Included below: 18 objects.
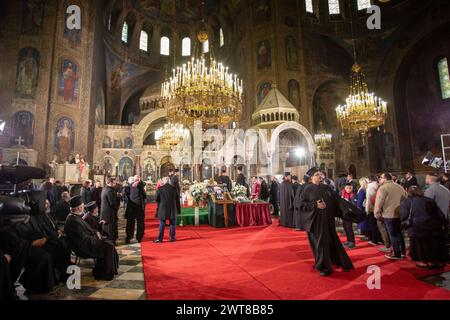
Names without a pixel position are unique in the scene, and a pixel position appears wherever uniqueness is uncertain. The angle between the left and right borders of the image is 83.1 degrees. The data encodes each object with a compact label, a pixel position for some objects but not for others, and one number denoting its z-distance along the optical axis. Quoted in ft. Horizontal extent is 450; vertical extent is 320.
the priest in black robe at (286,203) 26.58
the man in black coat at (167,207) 19.83
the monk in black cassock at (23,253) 7.22
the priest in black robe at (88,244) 11.30
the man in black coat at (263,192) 34.09
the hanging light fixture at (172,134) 49.47
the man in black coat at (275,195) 35.37
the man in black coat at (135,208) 20.29
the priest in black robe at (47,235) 10.55
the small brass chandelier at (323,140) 63.98
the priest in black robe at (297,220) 24.42
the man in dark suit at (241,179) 32.94
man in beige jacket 14.69
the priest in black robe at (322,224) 12.23
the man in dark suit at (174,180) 25.21
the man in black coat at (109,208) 18.25
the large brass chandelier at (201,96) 24.89
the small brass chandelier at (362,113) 37.93
